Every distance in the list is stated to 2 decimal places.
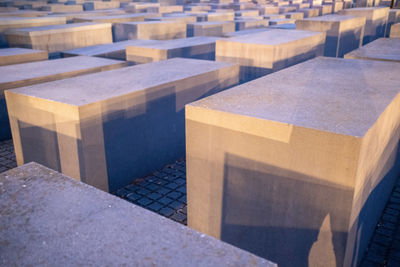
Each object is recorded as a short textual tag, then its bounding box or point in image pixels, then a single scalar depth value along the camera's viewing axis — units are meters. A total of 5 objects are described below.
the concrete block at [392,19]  19.19
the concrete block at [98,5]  26.36
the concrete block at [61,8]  23.90
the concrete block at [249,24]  18.36
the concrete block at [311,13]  24.08
